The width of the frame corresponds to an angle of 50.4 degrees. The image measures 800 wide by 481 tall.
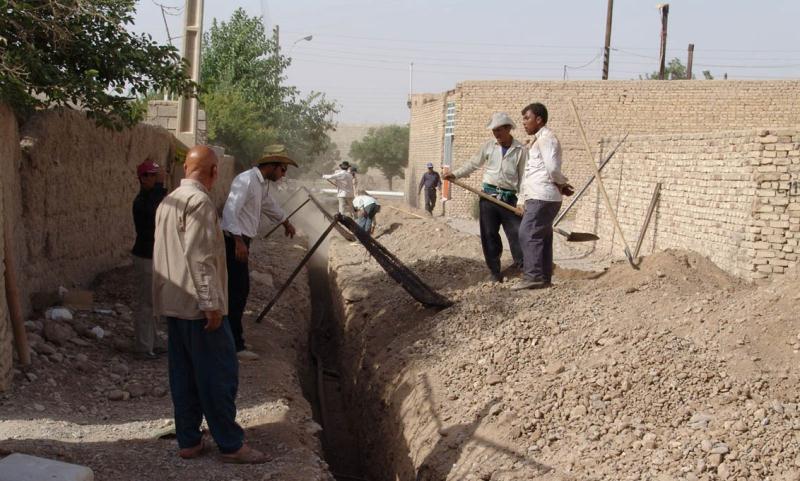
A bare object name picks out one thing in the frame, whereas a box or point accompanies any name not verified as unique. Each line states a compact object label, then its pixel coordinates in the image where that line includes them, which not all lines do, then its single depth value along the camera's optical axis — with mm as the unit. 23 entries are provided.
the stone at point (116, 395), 5656
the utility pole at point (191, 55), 14461
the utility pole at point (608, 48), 28719
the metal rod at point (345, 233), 8723
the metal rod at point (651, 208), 11500
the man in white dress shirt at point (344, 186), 16156
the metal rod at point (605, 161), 13191
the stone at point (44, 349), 5934
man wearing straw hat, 6242
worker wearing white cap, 7910
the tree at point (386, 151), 52219
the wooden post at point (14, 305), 5480
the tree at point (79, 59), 5961
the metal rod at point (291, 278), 7699
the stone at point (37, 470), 3512
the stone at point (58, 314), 6478
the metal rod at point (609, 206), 8617
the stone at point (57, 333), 6199
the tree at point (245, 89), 23094
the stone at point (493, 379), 5938
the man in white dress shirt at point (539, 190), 7387
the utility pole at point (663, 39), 29548
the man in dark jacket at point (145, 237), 6316
